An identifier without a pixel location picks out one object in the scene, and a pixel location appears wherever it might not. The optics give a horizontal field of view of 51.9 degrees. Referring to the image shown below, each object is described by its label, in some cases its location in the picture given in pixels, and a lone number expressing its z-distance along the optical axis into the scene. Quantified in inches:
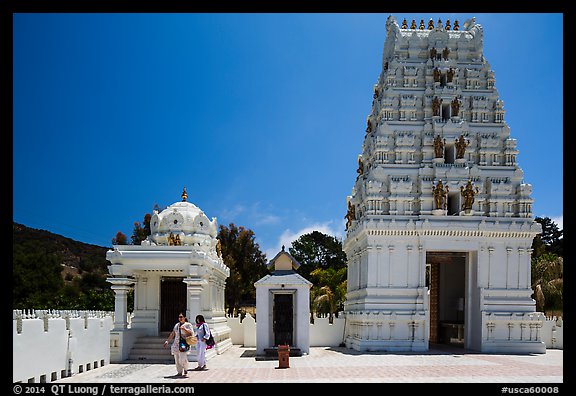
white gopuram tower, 961.5
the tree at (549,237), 2235.4
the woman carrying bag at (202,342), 651.5
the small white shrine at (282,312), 883.4
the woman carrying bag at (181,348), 590.4
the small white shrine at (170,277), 796.6
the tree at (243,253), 2086.6
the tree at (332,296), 1535.4
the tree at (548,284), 1412.4
